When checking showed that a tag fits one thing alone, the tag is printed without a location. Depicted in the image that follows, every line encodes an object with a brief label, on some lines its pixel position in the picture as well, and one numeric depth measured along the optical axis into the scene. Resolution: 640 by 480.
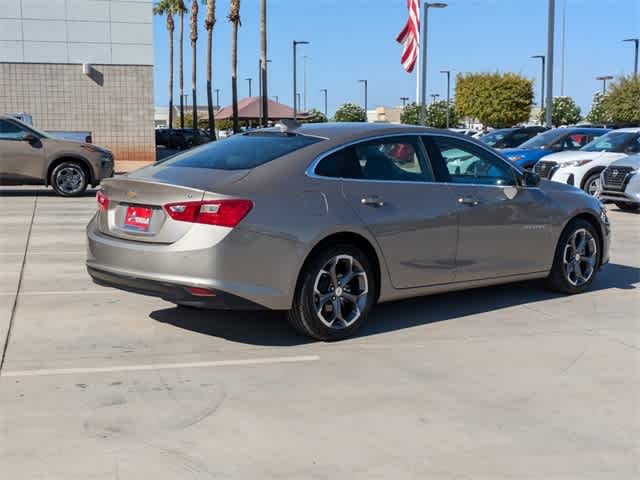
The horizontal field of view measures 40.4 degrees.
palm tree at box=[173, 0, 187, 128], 66.38
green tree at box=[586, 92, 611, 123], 68.42
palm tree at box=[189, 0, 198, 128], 60.66
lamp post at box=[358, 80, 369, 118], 93.94
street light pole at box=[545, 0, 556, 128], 26.27
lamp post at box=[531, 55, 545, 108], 66.95
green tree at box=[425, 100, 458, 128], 99.38
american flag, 20.59
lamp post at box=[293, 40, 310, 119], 55.38
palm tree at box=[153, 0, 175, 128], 71.69
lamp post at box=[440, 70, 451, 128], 90.19
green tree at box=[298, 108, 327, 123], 90.34
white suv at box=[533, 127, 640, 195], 17.16
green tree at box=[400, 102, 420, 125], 91.00
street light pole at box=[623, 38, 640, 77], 61.97
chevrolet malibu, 5.71
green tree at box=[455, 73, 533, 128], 70.50
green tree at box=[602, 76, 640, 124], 52.47
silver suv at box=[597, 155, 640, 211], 15.08
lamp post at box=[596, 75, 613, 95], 75.75
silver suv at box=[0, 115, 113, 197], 16.48
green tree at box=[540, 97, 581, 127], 89.44
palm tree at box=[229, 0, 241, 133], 46.03
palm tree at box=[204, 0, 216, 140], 50.09
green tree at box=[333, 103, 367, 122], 100.56
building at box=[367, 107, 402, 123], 135.68
